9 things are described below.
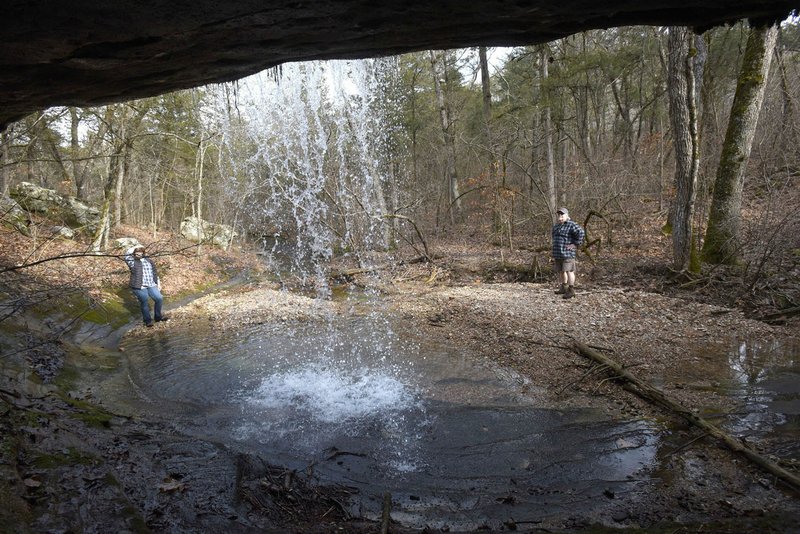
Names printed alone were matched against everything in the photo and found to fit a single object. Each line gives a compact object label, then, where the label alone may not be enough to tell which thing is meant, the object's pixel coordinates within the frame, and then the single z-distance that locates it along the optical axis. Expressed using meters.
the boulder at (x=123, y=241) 16.62
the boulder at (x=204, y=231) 25.31
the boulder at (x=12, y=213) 11.77
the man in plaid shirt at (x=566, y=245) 10.12
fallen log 3.86
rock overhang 2.84
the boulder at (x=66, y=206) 15.07
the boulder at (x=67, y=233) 15.19
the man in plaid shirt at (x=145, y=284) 10.55
